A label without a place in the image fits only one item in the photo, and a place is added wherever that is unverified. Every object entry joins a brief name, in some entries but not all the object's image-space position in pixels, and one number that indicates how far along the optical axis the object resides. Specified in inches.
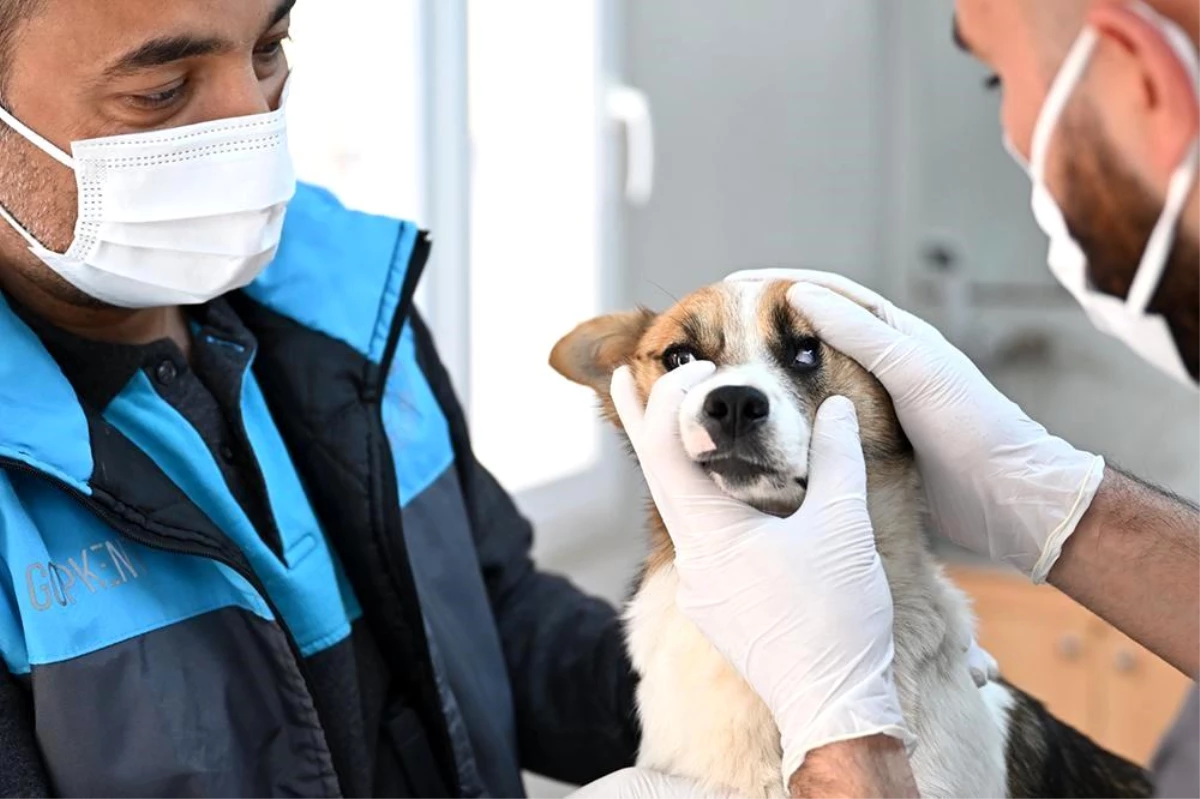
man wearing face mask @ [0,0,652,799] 42.7
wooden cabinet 123.7
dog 46.7
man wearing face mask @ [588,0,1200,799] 27.9
